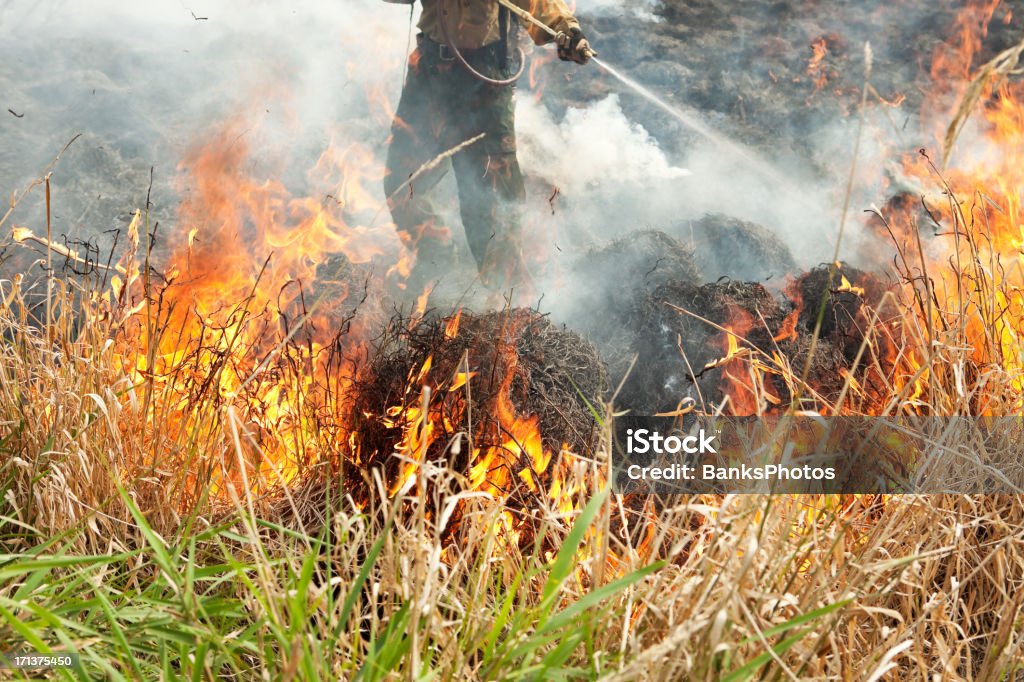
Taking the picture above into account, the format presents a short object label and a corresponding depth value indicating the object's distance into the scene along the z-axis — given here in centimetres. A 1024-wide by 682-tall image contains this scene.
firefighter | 408
